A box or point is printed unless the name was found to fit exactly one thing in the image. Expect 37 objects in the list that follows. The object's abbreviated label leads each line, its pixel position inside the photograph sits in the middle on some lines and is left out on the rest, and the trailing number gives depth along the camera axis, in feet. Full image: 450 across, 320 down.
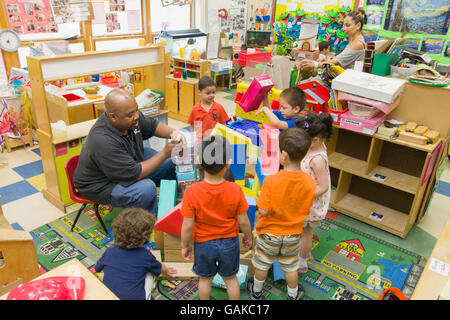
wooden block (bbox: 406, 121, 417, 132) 10.51
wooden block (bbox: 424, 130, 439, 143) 10.17
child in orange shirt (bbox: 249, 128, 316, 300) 7.00
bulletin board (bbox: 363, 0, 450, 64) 19.71
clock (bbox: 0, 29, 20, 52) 17.54
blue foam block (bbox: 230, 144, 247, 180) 9.39
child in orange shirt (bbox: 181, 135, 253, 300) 6.43
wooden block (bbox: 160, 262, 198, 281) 8.84
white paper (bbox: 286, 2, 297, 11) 26.91
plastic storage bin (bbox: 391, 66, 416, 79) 11.18
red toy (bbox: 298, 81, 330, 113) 12.13
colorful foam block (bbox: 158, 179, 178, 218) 9.38
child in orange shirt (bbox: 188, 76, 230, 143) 11.78
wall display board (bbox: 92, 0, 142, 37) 21.79
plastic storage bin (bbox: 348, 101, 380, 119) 10.67
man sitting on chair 8.95
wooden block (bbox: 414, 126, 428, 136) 10.30
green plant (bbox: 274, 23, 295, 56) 24.41
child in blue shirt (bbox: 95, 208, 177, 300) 6.24
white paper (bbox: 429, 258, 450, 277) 6.04
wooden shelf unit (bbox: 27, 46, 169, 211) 10.64
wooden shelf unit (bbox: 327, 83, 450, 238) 10.69
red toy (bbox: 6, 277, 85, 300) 4.51
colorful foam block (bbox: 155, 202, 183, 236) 8.42
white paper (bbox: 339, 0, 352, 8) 23.47
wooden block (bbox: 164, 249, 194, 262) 9.04
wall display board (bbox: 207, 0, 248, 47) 27.76
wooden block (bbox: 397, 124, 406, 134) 10.58
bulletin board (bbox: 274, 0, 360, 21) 23.74
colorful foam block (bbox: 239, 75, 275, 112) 10.49
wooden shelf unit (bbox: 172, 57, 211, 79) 20.49
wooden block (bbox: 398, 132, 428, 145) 10.07
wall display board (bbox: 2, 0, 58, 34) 17.74
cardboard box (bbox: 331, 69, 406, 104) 10.00
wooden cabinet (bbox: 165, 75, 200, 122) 20.15
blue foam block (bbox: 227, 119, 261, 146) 10.69
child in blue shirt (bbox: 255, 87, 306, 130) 9.75
